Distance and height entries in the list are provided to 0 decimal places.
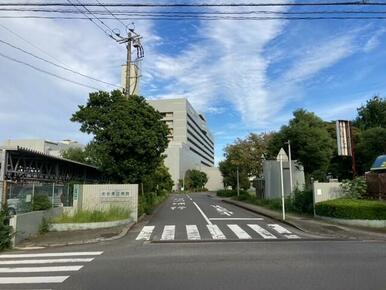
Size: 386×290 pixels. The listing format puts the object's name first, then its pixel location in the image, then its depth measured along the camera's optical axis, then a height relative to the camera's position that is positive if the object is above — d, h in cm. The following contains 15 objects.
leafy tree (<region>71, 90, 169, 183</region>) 2309 +313
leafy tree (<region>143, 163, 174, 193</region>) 3121 +218
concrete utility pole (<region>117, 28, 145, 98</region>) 2692 +1037
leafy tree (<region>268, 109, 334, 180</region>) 3381 +408
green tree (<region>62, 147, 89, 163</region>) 6509 +732
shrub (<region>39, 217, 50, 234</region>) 1638 -102
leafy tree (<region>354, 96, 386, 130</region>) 5050 +978
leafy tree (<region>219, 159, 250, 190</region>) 5638 +314
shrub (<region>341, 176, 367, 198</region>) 2069 +42
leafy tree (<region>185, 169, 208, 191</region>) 11852 +506
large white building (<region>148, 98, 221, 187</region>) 11800 +2002
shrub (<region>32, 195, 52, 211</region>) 1670 -14
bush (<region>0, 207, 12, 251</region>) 1302 -97
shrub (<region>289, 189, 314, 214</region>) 2294 -27
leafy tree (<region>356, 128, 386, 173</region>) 4147 +507
